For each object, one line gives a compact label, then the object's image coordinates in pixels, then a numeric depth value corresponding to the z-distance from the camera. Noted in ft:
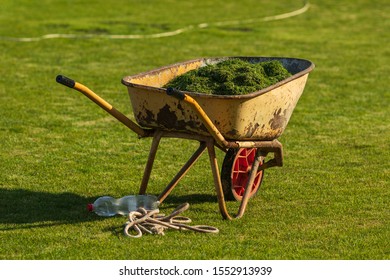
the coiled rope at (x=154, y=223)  45.75
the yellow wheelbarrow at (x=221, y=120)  46.50
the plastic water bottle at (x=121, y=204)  48.76
